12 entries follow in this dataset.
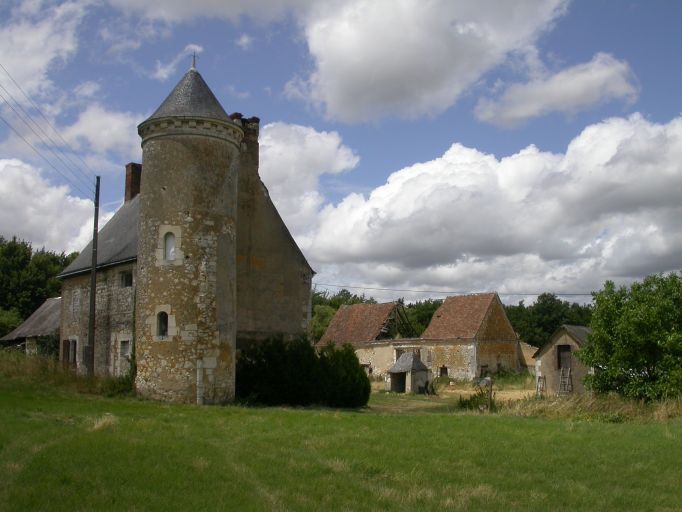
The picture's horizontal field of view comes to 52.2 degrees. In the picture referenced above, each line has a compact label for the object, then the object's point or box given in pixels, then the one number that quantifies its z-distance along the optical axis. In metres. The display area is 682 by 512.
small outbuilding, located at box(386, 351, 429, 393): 35.94
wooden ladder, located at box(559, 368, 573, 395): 33.03
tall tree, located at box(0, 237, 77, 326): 48.75
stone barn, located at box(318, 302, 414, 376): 46.56
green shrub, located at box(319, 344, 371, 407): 22.47
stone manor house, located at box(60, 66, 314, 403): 19.94
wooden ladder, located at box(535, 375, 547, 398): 33.78
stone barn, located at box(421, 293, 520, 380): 43.03
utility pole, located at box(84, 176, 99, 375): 24.69
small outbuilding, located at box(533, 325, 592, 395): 32.88
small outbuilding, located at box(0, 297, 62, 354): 34.28
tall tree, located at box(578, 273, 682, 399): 20.36
